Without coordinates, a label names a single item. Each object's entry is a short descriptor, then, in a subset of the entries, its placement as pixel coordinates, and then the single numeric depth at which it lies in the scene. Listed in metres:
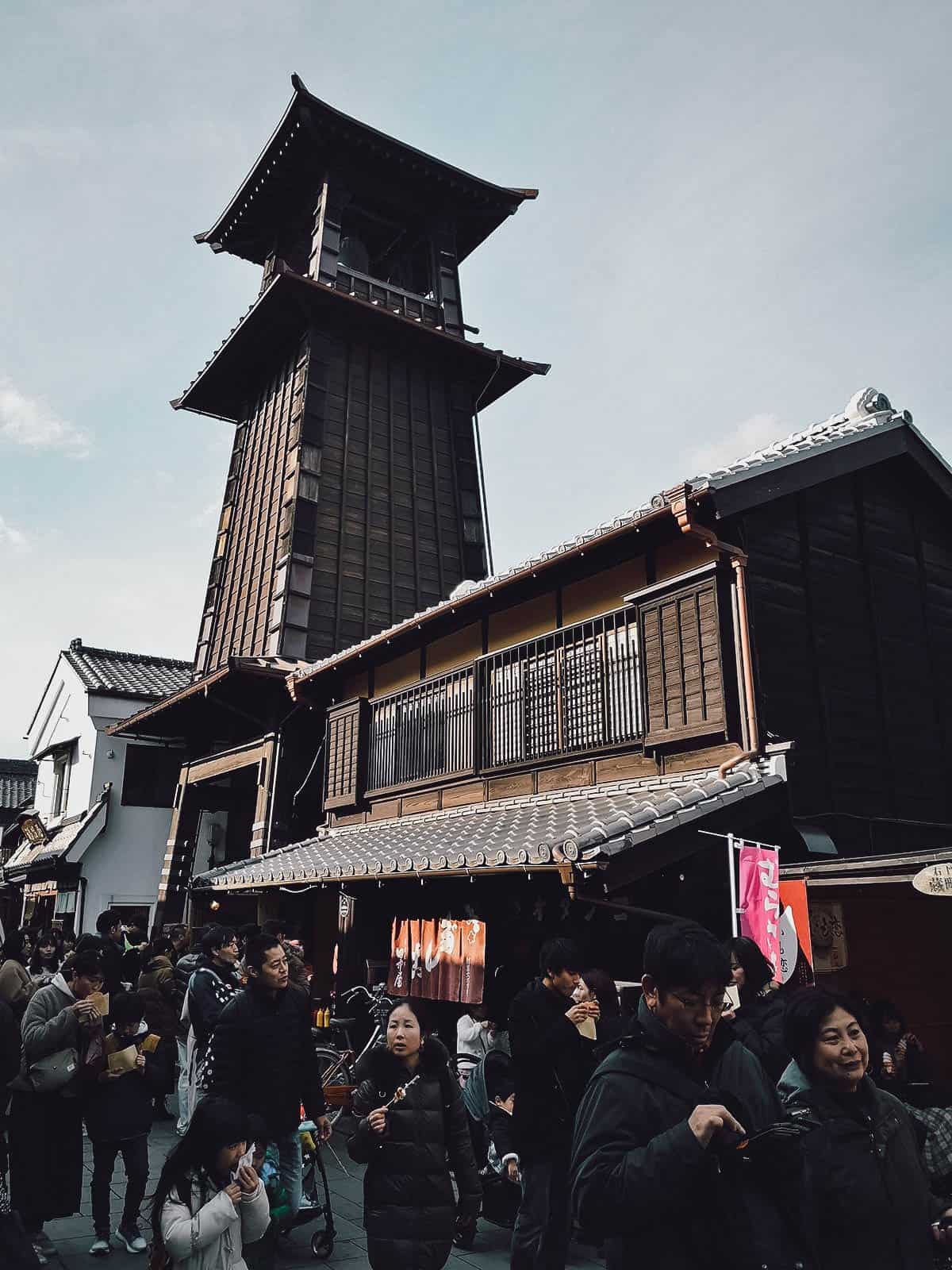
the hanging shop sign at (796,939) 7.96
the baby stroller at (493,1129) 6.80
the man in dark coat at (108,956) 8.12
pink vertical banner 7.99
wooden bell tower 22.14
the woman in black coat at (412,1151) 4.47
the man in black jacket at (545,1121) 4.80
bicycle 10.20
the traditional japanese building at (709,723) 9.16
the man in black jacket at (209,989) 7.00
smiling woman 3.02
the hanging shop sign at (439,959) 10.14
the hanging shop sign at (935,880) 6.71
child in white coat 3.88
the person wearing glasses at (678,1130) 2.56
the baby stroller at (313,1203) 6.49
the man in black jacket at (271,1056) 5.41
